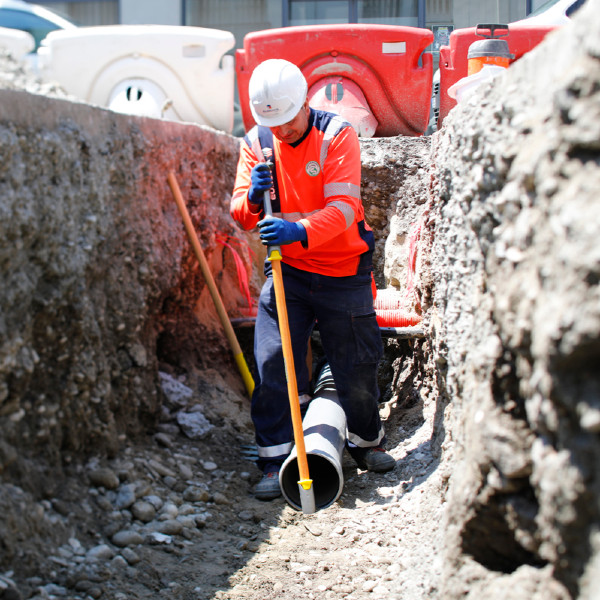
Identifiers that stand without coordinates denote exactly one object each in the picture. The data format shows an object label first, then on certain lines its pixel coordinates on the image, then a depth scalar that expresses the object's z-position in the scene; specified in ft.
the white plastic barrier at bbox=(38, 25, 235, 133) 18.03
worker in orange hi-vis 10.63
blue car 24.95
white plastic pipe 10.69
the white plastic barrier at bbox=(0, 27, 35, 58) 20.22
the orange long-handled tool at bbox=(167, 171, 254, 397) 13.29
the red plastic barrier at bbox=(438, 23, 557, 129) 16.99
